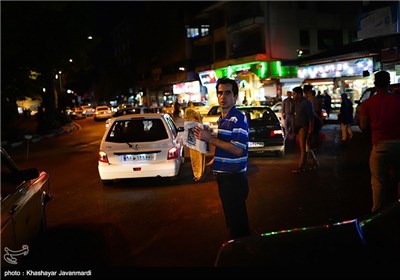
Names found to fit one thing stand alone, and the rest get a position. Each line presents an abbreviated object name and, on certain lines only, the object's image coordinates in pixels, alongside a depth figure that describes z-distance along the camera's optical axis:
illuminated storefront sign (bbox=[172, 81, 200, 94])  40.79
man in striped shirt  3.85
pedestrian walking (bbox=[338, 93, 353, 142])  15.48
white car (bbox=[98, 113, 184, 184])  8.69
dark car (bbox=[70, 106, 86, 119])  57.37
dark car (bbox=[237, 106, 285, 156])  12.06
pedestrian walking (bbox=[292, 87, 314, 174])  9.41
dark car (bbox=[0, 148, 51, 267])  3.70
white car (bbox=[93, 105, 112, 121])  41.81
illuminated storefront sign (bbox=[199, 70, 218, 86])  36.94
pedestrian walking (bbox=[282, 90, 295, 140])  10.01
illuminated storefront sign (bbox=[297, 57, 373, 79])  22.33
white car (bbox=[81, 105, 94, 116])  58.26
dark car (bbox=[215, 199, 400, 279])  2.46
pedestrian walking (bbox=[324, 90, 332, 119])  22.98
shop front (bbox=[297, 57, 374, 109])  22.56
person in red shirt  5.22
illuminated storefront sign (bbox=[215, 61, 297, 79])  32.41
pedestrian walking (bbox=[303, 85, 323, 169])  9.70
